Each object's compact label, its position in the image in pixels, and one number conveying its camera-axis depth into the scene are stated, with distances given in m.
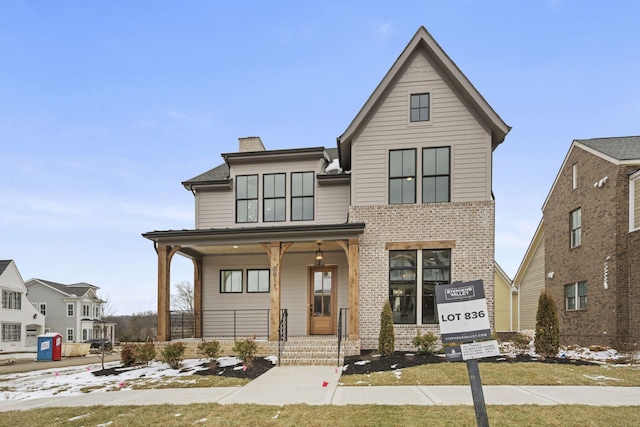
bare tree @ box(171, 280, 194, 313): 54.06
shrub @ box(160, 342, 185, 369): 11.34
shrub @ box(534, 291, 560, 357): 11.57
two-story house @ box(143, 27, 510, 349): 12.98
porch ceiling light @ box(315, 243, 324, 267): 14.18
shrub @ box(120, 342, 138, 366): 12.34
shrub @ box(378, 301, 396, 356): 11.91
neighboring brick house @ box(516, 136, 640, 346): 14.04
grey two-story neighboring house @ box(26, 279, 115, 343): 42.47
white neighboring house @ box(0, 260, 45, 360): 32.78
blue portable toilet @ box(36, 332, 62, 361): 20.41
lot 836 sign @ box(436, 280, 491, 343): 4.30
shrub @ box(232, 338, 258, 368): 11.18
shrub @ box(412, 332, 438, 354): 11.96
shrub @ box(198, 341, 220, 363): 11.60
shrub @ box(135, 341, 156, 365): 12.11
